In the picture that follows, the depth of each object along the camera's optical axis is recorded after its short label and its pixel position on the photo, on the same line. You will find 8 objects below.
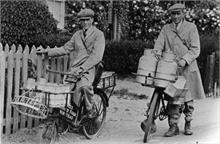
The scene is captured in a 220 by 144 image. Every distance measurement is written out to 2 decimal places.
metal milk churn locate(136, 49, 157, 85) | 5.83
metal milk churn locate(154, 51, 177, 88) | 5.77
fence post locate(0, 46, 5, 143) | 5.78
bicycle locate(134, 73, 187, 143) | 5.79
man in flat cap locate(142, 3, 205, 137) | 5.99
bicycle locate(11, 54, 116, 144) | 5.13
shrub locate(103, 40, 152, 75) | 11.18
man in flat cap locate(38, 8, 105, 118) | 5.61
